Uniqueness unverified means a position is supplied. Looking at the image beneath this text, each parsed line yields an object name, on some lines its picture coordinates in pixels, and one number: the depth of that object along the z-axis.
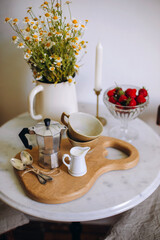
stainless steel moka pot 0.85
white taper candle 1.09
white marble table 0.75
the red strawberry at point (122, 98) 1.02
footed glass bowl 1.02
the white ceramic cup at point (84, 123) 1.00
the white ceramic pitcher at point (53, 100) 1.04
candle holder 1.23
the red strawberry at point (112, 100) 1.04
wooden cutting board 0.78
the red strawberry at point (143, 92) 1.07
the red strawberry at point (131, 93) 1.02
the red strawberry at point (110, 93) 1.06
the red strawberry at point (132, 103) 1.00
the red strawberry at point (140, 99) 1.02
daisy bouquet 0.94
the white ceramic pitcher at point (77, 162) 0.84
